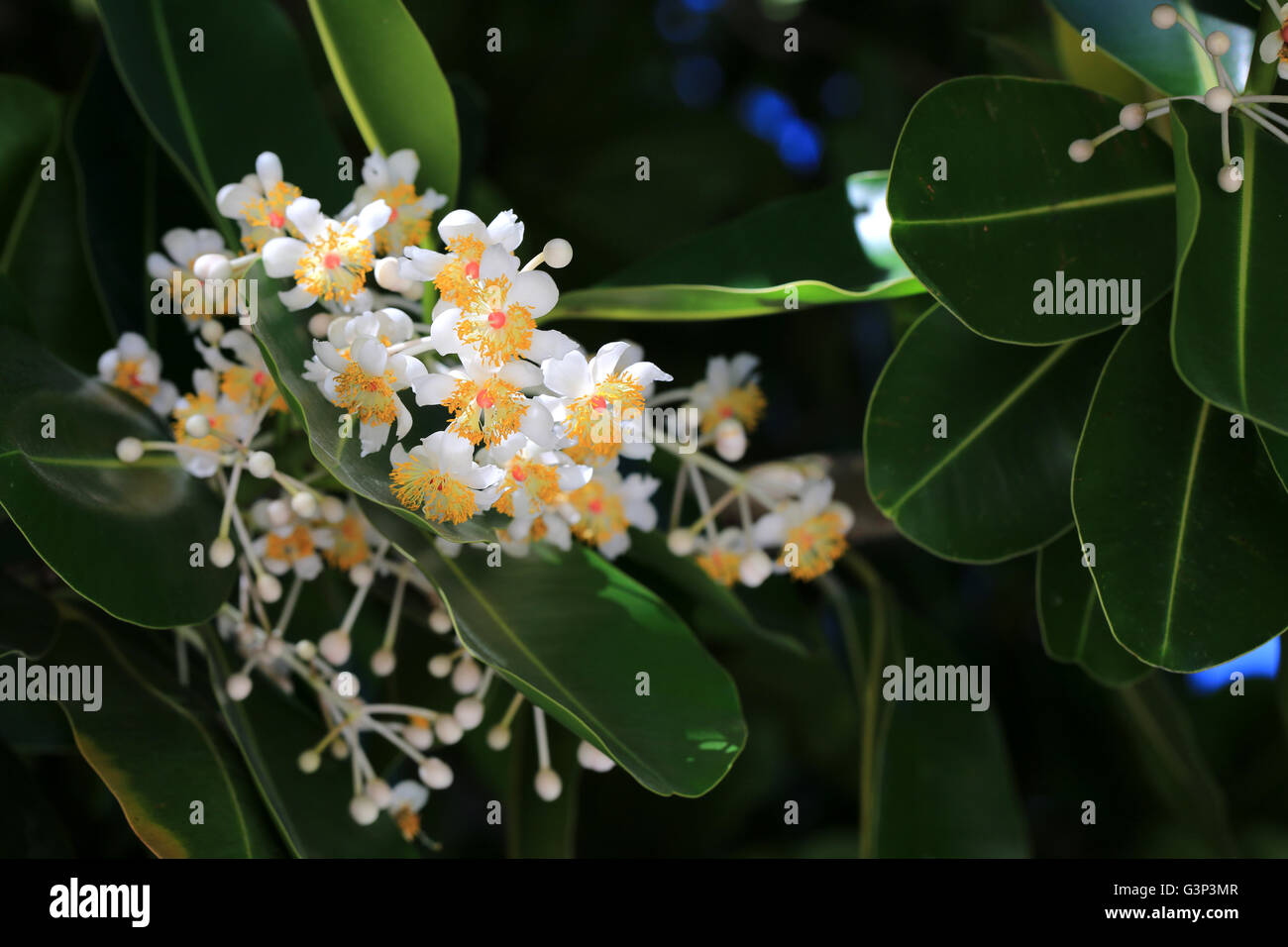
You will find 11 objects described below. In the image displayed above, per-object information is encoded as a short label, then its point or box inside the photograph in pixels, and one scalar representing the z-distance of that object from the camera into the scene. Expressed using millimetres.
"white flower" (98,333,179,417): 498
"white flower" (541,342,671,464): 441
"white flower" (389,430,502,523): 436
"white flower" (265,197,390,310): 448
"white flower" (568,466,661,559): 493
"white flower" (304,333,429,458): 430
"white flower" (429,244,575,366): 432
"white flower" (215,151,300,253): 470
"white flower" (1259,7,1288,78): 459
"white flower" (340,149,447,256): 472
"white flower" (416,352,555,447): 431
